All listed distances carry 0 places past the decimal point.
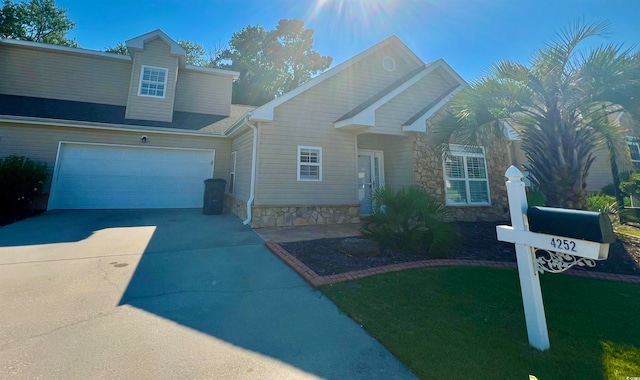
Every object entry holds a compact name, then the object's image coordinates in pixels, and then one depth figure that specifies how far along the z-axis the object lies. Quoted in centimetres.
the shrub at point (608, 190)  1291
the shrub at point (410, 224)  552
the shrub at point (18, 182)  842
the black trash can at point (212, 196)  995
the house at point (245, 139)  859
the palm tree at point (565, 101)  514
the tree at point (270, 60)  2619
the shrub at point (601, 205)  649
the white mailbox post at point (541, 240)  210
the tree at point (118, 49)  2339
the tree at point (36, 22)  1936
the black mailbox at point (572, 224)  206
